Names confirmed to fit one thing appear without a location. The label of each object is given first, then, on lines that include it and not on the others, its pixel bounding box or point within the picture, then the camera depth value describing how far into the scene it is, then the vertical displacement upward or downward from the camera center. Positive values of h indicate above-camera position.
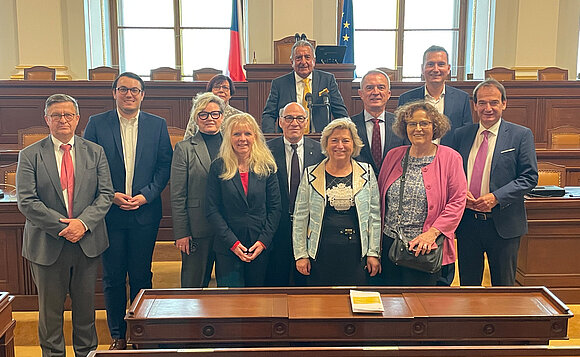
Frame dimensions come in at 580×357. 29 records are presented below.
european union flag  7.27 +0.95
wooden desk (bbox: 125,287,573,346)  2.09 -0.90
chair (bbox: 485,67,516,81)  7.02 +0.35
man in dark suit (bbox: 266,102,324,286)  2.85 -0.42
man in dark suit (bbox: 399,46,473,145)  3.05 +0.04
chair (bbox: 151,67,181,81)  7.24 +0.34
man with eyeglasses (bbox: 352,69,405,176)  2.98 -0.14
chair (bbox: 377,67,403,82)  7.21 +0.36
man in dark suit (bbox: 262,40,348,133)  3.55 +0.05
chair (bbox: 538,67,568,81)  6.97 +0.35
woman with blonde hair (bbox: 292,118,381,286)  2.61 -0.59
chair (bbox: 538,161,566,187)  4.04 -0.58
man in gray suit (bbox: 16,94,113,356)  2.60 -0.59
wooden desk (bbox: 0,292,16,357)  2.27 -1.00
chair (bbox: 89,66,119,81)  6.71 +0.32
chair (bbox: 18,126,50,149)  4.78 -0.33
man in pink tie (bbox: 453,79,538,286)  2.78 -0.48
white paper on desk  2.14 -0.84
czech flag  6.99 +0.73
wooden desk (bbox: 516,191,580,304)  3.52 -1.02
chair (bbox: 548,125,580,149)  5.62 -0.40
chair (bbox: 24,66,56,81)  6.91 +0.33
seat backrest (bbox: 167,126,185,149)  4.56 -0.30
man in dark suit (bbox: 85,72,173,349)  2.92 -0.50
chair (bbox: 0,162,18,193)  3.92 -0.59
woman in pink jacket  2.58 -0.45
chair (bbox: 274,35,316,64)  5.93 +0.54
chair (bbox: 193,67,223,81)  7.17 +0.35
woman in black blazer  2.72 -0.54
